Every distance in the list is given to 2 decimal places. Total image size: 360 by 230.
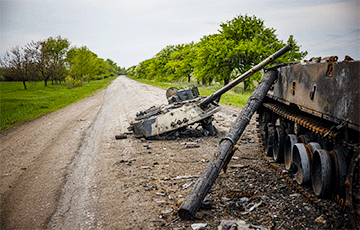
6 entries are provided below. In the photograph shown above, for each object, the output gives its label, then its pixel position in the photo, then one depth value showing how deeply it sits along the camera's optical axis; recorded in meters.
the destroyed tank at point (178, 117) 9.35
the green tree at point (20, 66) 31.17
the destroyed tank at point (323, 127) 3.28
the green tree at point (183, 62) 35.09
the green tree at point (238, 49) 23.09
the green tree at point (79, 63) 44.83
